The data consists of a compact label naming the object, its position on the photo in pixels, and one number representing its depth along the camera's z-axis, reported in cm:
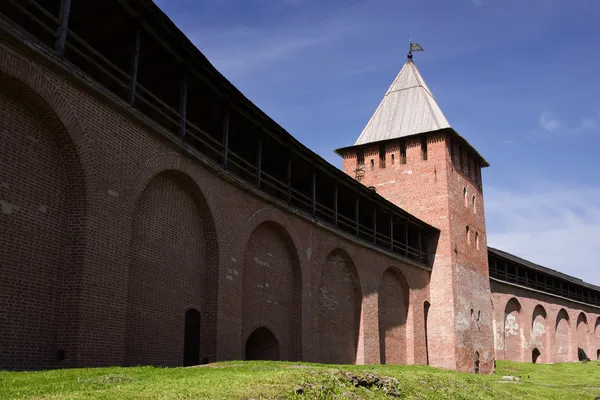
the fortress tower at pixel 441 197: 2420
